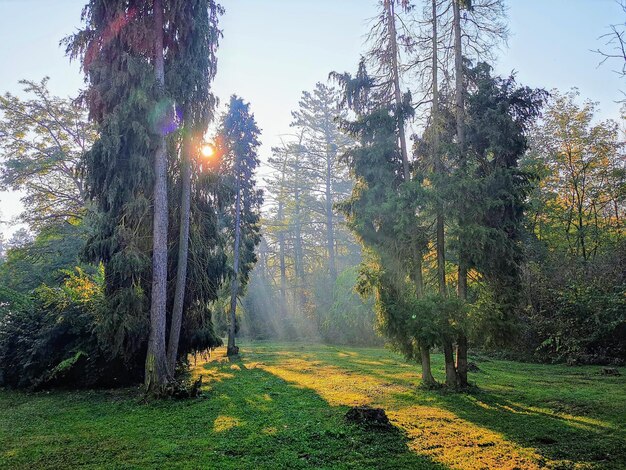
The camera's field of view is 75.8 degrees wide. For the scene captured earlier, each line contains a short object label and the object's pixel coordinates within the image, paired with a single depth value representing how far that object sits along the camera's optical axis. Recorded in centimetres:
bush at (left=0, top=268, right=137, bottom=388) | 1062
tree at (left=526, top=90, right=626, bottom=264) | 2028
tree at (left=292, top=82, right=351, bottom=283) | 3534
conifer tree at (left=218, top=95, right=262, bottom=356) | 2106
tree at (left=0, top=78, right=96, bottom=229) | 1969
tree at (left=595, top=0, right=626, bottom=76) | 607
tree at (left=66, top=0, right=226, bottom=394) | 968
